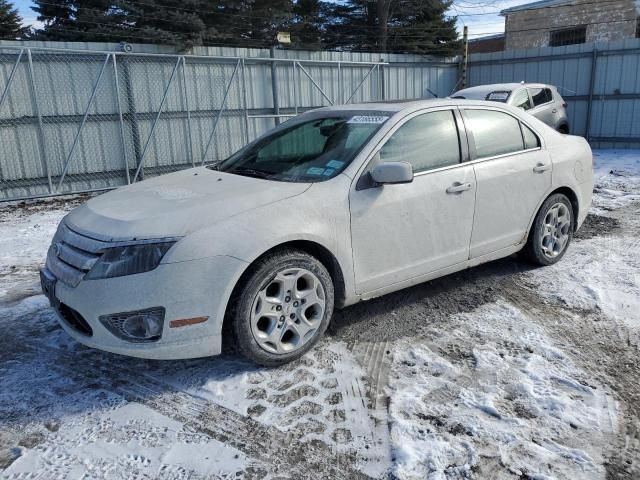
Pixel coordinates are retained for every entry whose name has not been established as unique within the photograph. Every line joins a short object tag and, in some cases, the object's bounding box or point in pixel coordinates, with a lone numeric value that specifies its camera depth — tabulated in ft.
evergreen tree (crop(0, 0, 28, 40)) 78.69
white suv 37.14
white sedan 9.44
